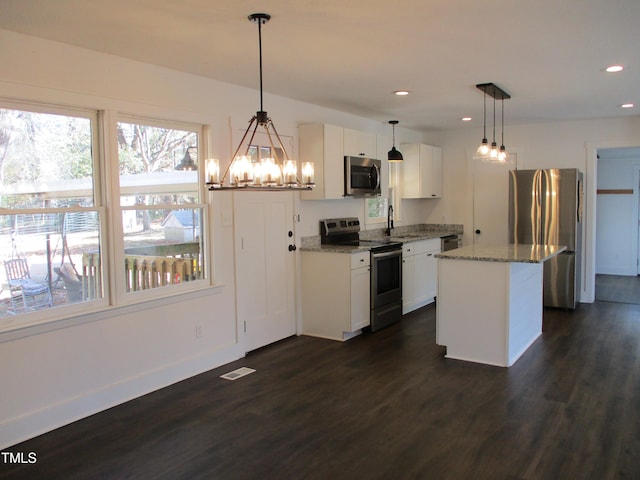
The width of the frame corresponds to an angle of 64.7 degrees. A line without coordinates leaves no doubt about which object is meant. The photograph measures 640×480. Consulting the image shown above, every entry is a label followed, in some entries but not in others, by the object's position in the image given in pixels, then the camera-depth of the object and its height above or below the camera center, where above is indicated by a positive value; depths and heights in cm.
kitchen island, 419 -79
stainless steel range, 535 -61
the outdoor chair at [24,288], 306 -44
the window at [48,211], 305 +4
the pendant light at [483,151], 460 +55
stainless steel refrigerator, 631 -11
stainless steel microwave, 550 +41
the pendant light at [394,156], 612 +69
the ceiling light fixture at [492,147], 460 +60
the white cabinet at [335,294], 504 -82
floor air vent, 408 -131
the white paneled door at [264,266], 462 -50
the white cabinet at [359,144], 549 +78
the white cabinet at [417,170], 705 +59
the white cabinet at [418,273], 601 -76
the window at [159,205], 371 +8
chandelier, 270 +23
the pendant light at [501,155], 488 +54
